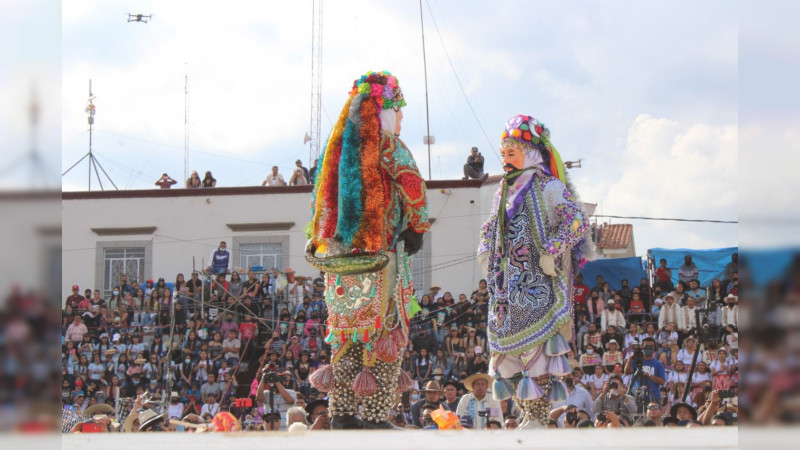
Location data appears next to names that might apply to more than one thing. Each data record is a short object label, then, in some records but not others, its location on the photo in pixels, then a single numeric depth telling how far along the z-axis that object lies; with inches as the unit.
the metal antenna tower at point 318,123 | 883.4
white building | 857.5
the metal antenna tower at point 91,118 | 930.7
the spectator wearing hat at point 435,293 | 708.7
